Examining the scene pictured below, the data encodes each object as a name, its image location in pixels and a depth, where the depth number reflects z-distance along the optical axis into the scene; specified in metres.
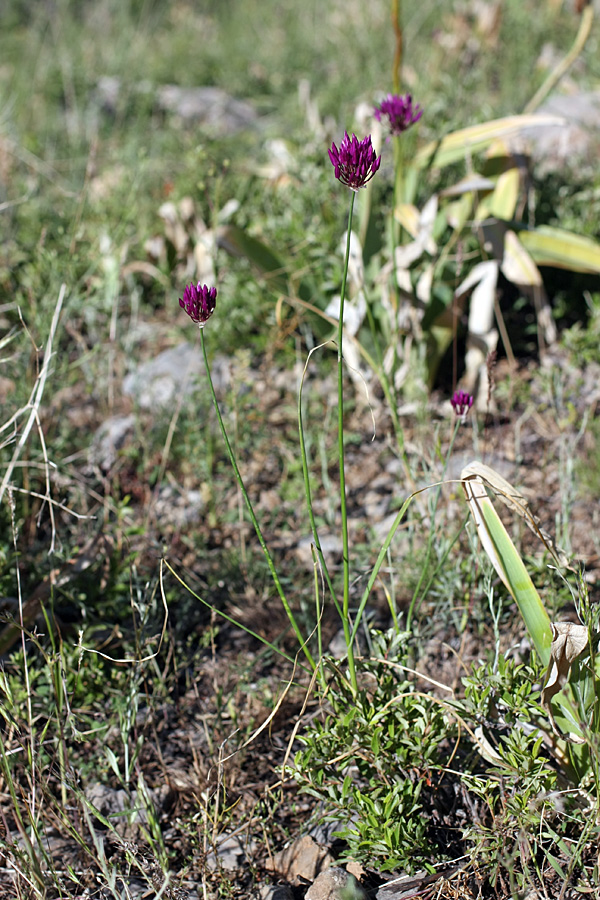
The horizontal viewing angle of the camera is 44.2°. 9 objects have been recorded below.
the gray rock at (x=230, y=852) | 1.46
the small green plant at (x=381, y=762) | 1.32
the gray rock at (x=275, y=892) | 1.37
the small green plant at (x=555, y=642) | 1.31
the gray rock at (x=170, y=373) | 2.73
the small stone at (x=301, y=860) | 1.42
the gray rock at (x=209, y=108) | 5.36
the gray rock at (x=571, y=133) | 3.67
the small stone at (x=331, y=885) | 1.34
